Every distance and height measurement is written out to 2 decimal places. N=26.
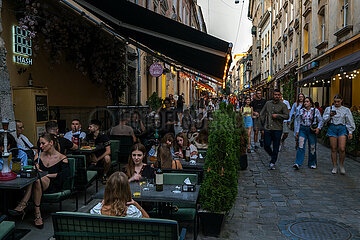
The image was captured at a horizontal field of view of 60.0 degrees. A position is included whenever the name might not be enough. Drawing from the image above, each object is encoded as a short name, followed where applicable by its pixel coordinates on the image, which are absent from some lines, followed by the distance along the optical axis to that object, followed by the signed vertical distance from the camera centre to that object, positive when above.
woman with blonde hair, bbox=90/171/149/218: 2.82 -0.83
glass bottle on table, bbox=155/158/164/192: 3.78 -0.86
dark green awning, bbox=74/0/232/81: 6.42 +1.68
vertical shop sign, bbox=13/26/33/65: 6.64 +1.41
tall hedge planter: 4.15 -0.98
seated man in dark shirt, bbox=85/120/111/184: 6.73 -0.98
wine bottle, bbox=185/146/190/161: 5.71 -0.83
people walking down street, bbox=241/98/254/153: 10.94 -0.24
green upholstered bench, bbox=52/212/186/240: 2.42 -0.94
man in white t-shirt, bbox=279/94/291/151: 10.62 -0.89
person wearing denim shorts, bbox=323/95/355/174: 7.13 -0.38
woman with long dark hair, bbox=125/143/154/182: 4.44 -0.82
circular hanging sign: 14.44 +1.88
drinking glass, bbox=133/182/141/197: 3.62 -0.98
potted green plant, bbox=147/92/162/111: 14.57 +0.36
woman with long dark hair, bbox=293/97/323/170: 7.79 -0.52
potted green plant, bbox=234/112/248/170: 7.72 -0.81
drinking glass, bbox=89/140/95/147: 6.75 -0.72
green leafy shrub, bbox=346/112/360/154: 8.73 -0.93
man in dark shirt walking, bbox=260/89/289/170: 8.03 -0.31
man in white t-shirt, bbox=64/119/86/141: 7.07 -0.48
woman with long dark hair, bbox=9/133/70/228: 4.36 -0.96
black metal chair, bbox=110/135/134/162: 8.06 -0.89
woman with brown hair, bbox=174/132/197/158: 6.06 -0.69
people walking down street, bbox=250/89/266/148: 10.78 +0.14
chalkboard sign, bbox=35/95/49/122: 6.70 +0.05
